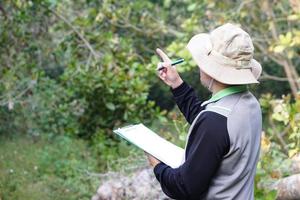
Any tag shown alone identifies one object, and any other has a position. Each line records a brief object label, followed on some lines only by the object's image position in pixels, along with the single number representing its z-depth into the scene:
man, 2.79
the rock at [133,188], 6.25
